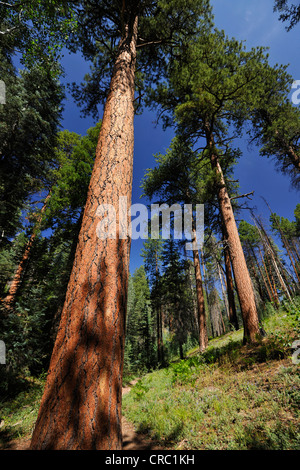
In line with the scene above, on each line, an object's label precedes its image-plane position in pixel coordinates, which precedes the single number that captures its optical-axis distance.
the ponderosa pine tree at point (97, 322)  1.08
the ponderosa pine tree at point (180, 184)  10.02
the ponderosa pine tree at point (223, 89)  5.77
